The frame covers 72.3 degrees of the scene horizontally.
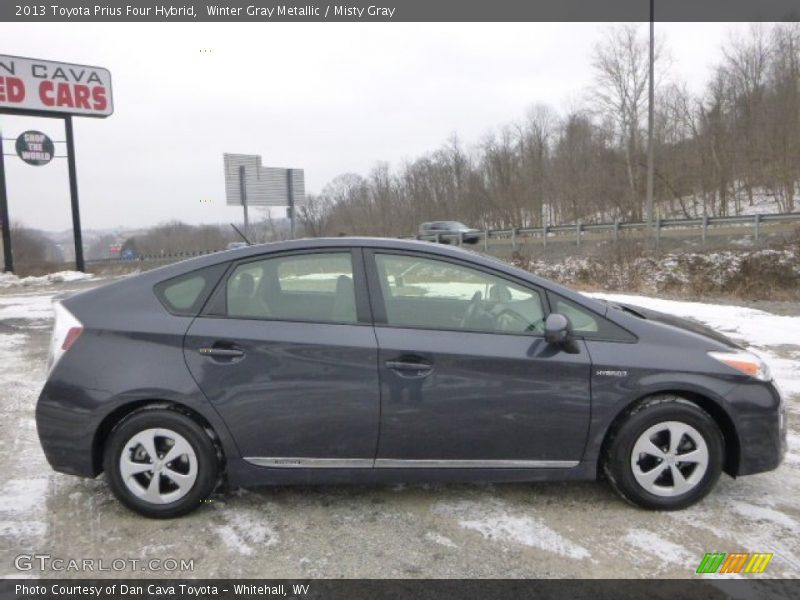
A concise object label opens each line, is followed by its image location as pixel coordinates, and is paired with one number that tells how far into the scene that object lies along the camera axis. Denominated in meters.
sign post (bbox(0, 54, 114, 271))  23.30
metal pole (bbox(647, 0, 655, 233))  20.58
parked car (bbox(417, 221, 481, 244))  27.72
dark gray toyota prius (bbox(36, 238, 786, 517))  3.00
